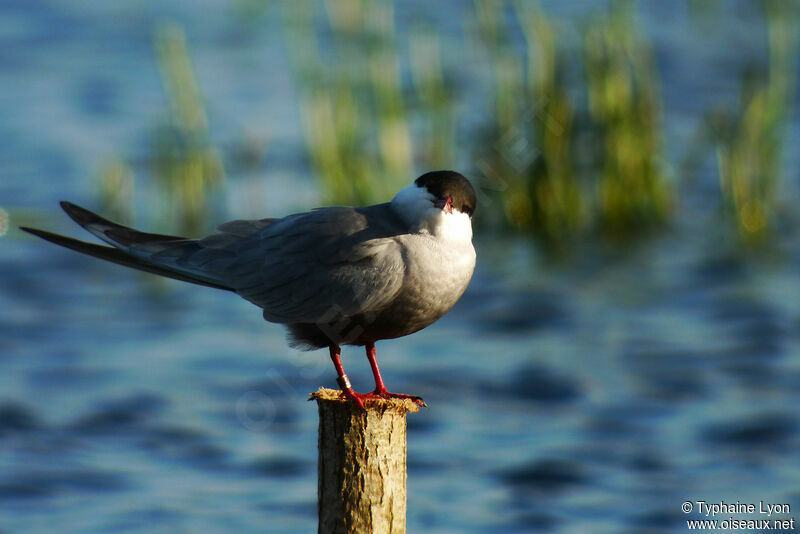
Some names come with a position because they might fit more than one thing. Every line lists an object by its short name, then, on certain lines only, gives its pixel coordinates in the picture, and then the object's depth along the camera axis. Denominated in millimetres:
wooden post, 4379
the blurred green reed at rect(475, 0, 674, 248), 10289
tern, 4484
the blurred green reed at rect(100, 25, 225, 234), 10734
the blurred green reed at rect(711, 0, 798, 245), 10656
